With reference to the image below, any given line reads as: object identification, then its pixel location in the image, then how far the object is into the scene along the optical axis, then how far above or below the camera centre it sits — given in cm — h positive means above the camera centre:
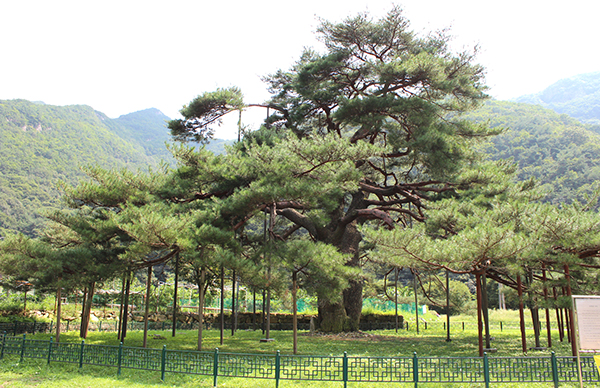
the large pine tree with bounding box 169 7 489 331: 1471 +715
